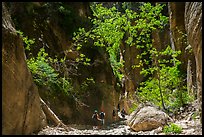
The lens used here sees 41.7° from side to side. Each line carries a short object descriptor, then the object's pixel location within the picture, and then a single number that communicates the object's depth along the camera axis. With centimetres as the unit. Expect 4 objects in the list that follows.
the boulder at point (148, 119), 916
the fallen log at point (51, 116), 1021
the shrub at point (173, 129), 744
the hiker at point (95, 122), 1740
